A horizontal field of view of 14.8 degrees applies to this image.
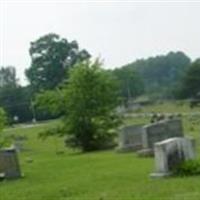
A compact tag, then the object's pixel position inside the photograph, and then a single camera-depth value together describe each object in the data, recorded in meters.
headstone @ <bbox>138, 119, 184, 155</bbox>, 30.70
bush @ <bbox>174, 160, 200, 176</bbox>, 16.91
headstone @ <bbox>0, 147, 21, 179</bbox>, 21.77
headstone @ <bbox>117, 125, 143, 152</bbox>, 34.34
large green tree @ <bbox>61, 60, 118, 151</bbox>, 41.84
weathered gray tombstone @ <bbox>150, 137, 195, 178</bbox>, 17.39
